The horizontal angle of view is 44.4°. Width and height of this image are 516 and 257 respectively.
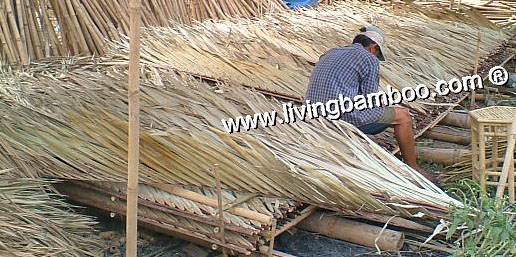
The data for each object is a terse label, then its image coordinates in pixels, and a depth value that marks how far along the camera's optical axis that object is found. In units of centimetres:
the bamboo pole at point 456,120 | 371
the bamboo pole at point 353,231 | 230
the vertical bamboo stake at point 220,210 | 213
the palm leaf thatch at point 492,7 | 614
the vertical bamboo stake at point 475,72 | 400
